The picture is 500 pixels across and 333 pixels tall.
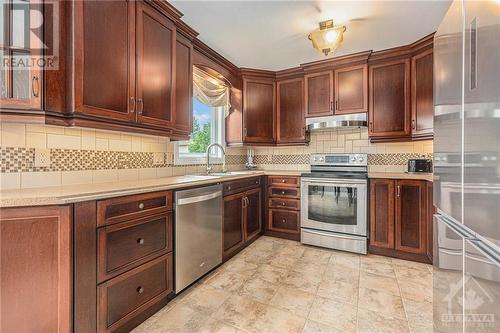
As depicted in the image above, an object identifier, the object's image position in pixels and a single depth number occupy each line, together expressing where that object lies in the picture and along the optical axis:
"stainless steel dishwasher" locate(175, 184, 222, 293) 1.85
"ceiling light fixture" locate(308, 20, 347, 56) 2.08
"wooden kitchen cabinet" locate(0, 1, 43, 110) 1.23
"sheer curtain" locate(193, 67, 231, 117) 2.92
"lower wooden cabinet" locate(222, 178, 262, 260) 2.54
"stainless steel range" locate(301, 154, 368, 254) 2.79
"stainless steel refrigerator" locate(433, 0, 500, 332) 0.70
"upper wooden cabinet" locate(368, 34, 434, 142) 2.64
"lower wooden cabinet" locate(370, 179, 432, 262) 2.52
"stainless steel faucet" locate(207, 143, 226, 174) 3.41
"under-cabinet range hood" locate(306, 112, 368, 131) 3.06
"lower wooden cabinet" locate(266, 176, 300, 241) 3.23
